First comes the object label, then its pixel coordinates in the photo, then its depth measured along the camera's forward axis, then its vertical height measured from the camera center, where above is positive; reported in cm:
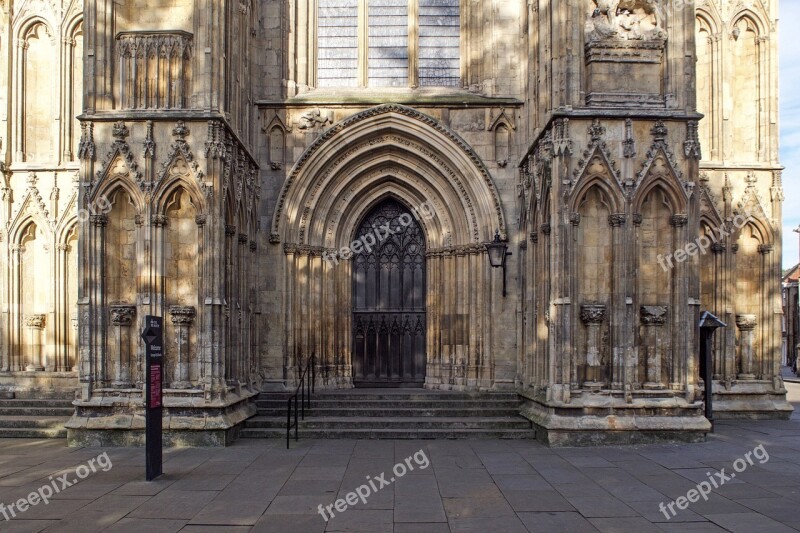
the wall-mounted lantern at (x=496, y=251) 1398 +42
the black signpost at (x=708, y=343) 1259 -127
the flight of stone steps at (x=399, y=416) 1248 -260
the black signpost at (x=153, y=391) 918 -155
